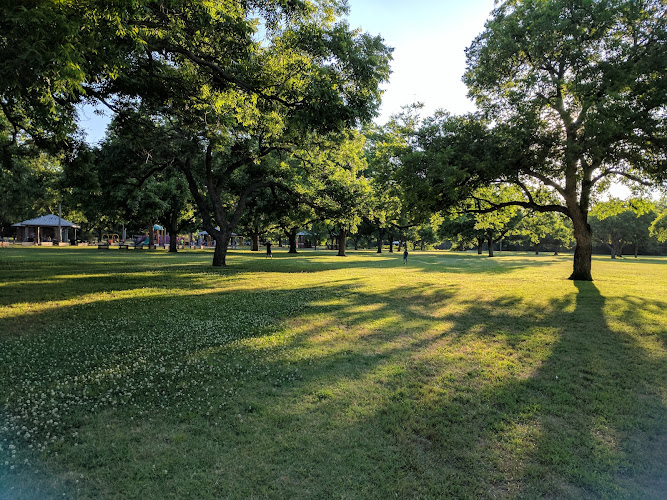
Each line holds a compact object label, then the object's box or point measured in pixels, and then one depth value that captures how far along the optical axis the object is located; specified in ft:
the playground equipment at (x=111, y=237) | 276.41
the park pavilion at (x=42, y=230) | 197.77
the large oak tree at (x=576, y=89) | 41.34
